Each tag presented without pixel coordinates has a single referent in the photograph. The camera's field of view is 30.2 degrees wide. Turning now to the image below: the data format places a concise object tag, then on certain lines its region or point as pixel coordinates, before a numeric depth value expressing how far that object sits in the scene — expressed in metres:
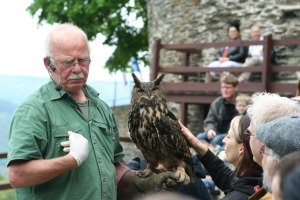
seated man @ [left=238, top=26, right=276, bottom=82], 12.91
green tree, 22.77
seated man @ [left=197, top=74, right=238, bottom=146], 8.69
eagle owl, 3.84
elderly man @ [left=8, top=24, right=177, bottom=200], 3.25
